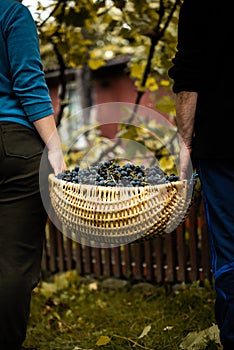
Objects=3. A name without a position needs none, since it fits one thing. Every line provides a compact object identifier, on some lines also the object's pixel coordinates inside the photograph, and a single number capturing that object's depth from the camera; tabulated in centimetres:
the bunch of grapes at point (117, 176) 209
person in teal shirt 220
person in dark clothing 191
